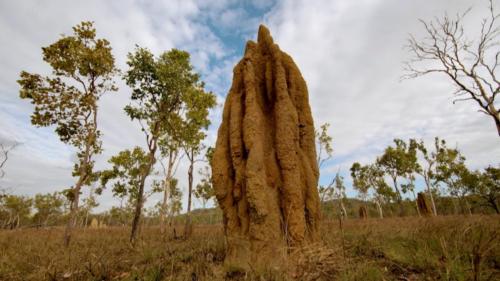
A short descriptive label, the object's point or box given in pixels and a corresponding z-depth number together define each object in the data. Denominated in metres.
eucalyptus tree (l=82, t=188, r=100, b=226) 36.22
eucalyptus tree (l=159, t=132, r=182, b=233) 14.90
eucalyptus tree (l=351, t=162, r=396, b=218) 34.63
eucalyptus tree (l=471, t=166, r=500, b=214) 28.43
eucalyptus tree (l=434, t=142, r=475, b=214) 29.27
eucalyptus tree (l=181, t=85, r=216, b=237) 13.38
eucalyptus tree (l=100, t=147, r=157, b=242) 17.83
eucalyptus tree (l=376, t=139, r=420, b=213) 30.31
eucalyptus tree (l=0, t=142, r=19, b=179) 16.20
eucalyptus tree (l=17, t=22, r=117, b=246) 10.35
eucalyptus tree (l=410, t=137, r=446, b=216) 29.36
